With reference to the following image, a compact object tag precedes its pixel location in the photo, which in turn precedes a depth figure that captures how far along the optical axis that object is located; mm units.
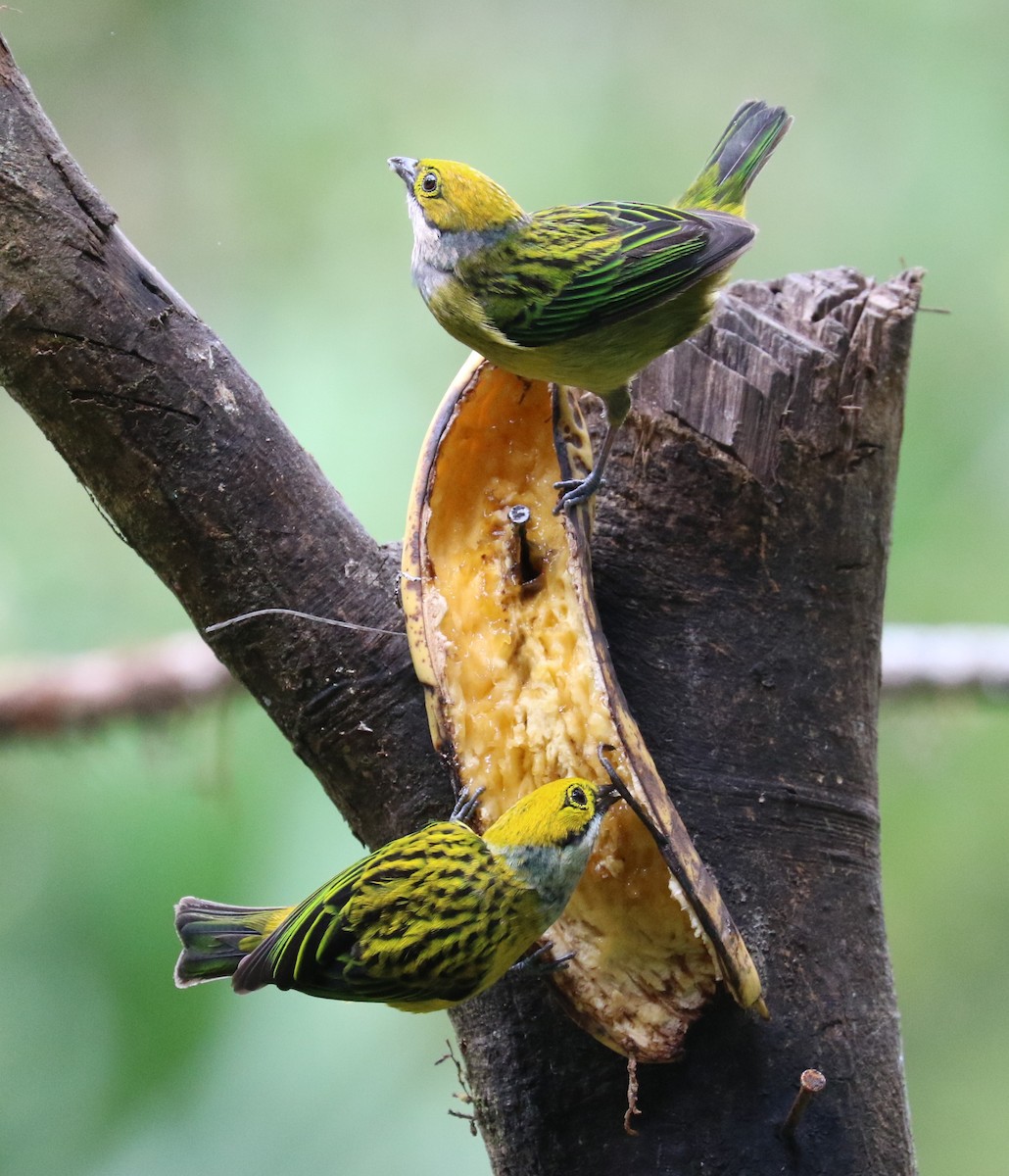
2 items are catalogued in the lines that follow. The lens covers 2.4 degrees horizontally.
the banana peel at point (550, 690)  6229
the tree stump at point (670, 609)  6230
